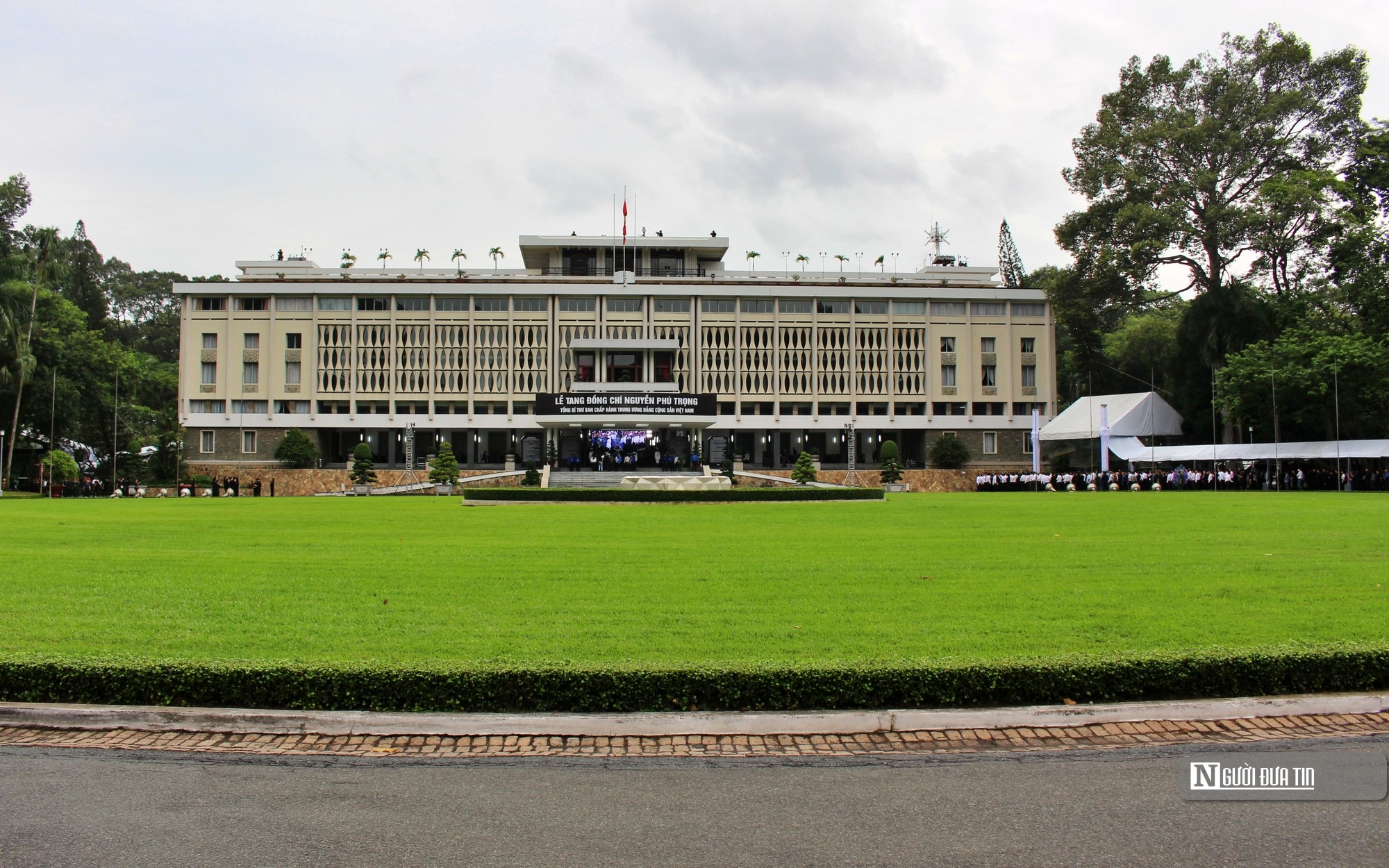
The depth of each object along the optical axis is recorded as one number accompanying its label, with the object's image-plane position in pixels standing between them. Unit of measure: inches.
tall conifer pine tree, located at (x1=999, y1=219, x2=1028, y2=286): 3778.8
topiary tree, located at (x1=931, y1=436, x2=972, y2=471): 2630.4
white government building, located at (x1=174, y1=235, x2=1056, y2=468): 2797.7
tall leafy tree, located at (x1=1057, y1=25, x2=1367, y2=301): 2126.0
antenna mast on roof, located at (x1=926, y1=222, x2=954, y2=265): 3334.2
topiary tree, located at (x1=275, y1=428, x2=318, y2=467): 2586.1
